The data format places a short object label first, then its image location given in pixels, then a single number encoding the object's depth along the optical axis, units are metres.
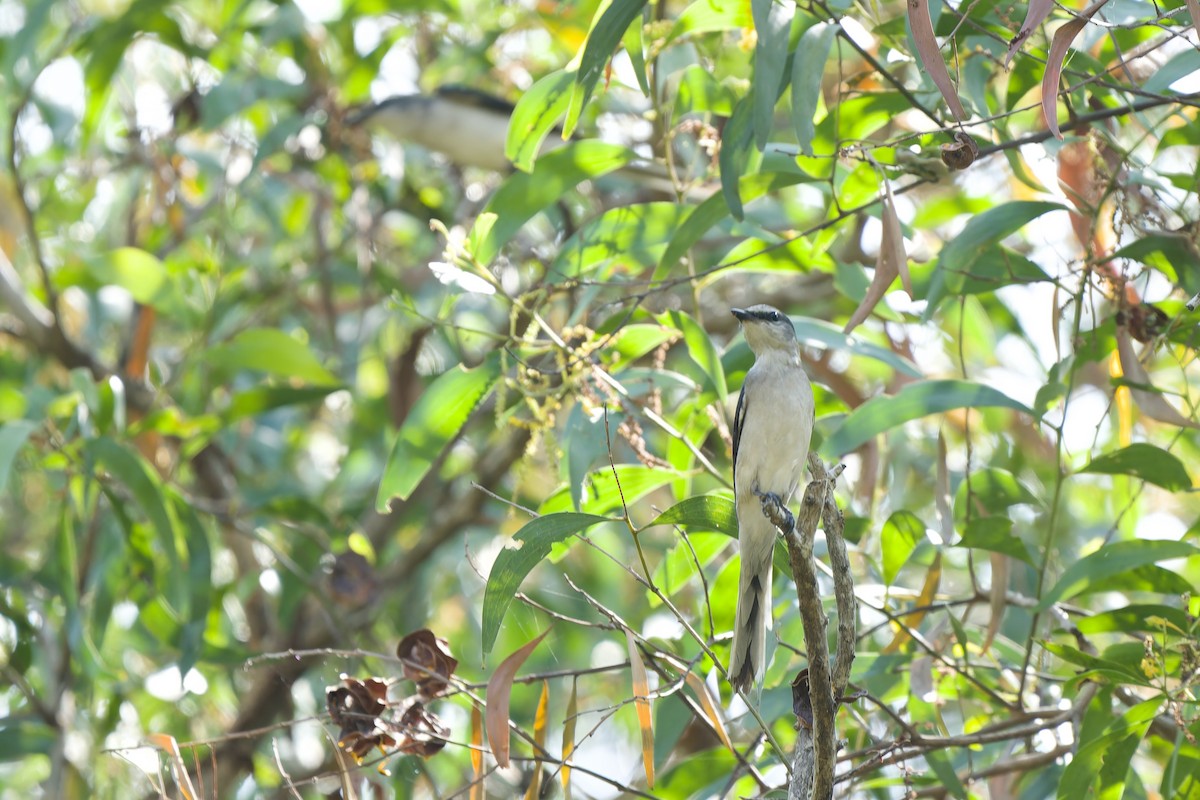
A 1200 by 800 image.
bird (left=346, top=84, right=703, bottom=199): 9.43
